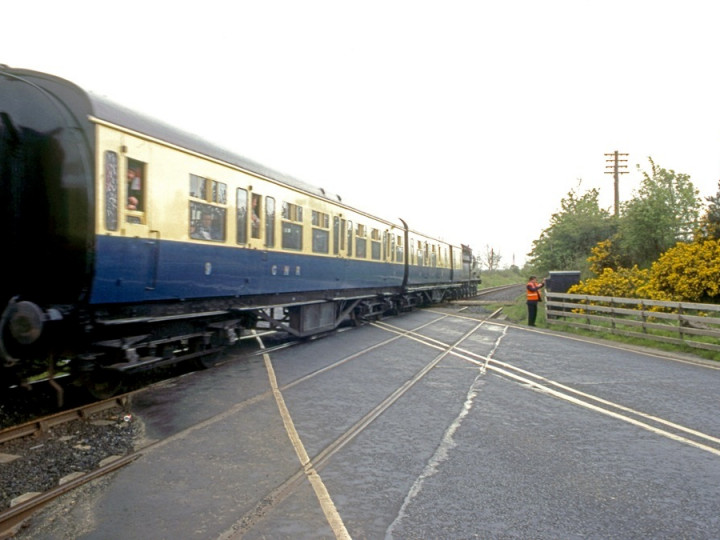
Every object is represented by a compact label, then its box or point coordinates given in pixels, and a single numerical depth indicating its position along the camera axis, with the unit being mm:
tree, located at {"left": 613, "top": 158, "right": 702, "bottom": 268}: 23453
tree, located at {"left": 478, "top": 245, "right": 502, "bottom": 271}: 114125
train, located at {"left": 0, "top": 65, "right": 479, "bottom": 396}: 6043
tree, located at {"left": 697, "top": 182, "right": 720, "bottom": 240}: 18219
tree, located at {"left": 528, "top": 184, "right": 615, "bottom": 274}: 30953
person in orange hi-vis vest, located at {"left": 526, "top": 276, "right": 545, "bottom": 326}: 18250
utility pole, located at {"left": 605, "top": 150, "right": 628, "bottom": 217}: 39250
